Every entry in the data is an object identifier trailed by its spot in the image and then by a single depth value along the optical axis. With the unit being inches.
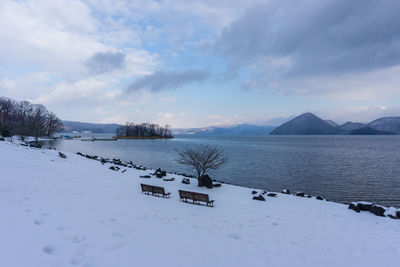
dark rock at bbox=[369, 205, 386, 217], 514.0
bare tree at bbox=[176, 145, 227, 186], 854.9
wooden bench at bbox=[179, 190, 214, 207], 532.7
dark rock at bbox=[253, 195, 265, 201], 649.3
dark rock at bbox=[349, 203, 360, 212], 555.3
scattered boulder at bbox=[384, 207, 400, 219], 506.3
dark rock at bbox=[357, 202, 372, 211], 550.7
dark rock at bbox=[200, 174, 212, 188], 837.8
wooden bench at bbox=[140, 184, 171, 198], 599.6
